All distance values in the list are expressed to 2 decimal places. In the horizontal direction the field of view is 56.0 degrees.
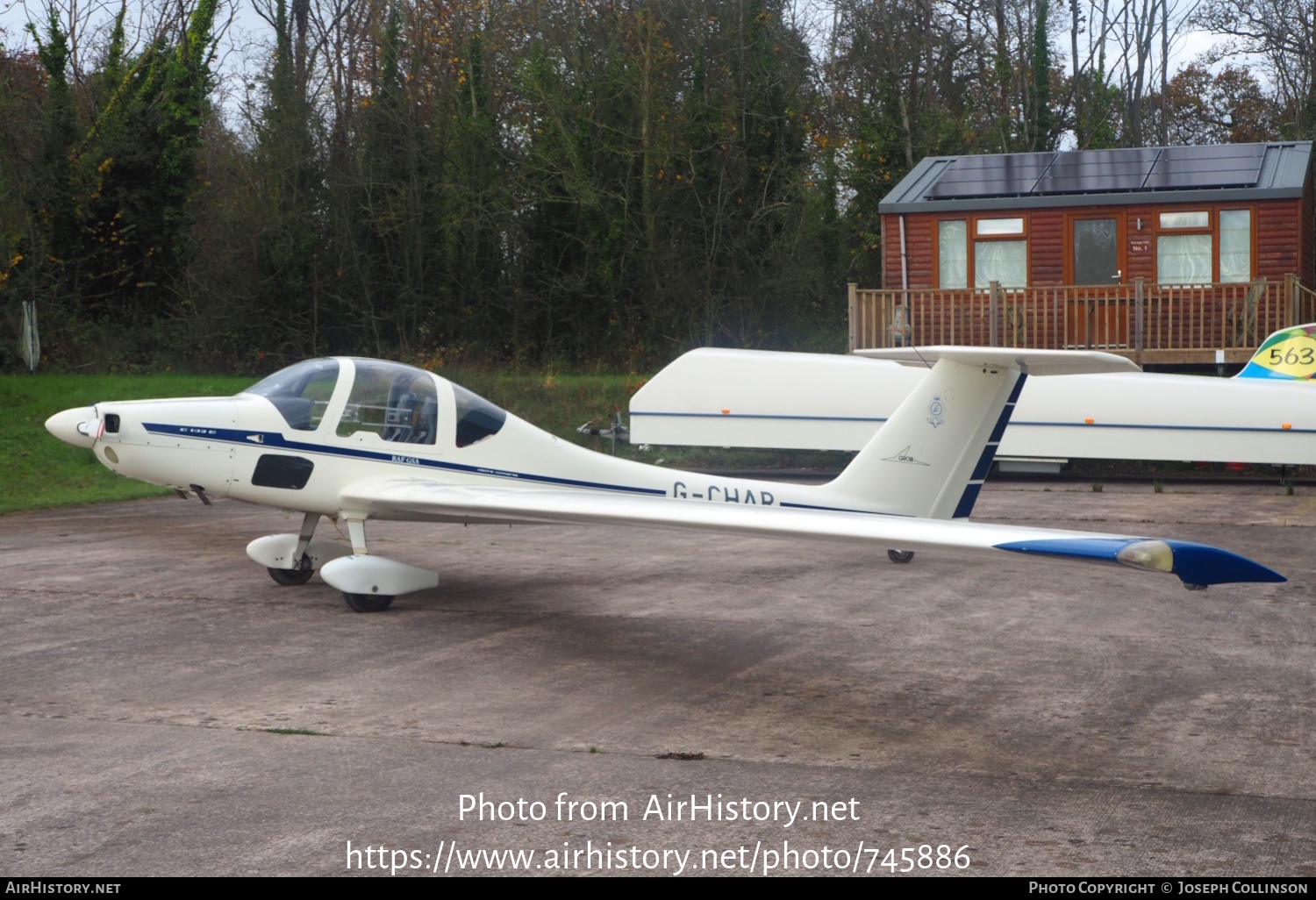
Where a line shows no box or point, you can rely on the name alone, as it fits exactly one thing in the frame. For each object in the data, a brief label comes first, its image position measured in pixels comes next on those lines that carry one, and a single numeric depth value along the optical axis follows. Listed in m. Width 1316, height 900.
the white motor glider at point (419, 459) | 8.45
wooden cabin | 20.05
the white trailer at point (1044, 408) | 15.68
